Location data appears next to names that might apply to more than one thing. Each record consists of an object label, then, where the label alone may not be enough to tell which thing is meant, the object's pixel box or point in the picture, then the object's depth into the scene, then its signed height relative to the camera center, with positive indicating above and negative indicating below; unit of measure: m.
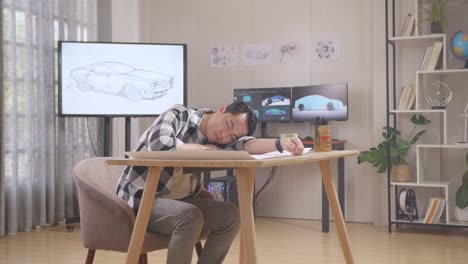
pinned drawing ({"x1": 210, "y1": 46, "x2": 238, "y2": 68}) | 5.62 +0.67
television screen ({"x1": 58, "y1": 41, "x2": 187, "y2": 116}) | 4.69 +0.40
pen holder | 2.53 -0.07
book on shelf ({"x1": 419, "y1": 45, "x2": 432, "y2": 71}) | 4.60 +0.52
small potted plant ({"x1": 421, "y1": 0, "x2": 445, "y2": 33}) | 4.61 +0.88
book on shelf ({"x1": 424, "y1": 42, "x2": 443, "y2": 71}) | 4.54 +0.53
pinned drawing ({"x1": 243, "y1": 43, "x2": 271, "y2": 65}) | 5.50 +0.68
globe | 4.44 +0.60
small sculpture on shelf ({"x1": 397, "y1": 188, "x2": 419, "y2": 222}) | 4.63 -0.67
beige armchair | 2.23 -0.37
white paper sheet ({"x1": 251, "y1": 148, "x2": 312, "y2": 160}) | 1.90 -0.11
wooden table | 1.75 -0.21
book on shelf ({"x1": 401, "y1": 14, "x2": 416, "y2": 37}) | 4.66 +0.80
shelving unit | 4.49 +0.10
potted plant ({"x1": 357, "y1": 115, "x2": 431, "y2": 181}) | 4.62 -0.25
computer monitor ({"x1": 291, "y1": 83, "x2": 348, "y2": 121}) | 4.95 +0.19
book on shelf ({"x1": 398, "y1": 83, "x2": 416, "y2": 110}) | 4.62 +0.21
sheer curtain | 4.53 +0.01
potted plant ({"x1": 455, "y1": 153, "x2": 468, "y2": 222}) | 4.36 -0.60
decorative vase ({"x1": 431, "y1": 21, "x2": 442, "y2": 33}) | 4.61 +0.77
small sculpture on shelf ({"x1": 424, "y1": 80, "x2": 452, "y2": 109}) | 4.65 +0.23
